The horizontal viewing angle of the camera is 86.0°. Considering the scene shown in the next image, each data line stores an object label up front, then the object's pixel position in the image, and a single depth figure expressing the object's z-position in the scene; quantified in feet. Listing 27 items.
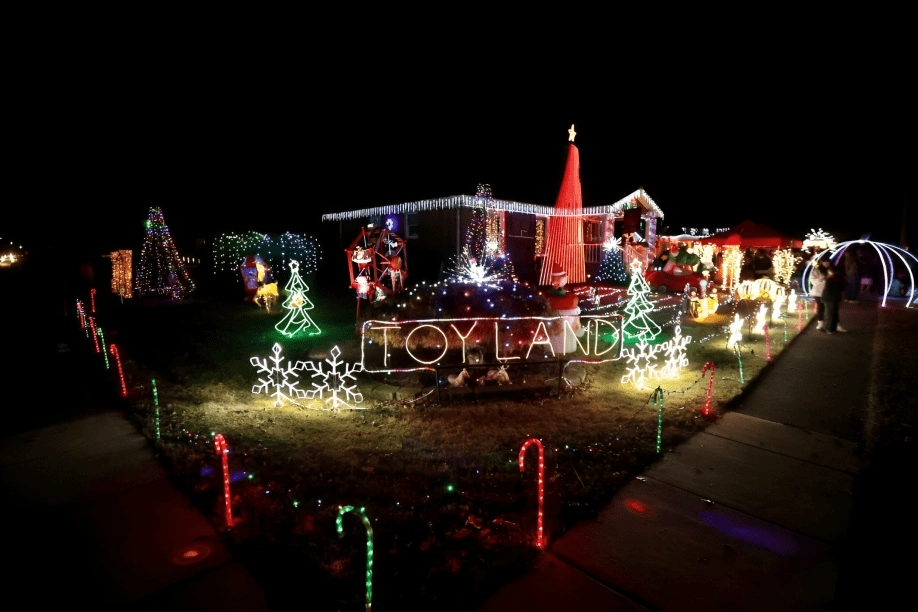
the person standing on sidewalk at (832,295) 36.40
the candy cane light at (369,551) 9.58
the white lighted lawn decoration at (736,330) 31.74
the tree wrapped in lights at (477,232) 57.55
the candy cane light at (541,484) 12.00
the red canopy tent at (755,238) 60.85
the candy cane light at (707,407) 20.38
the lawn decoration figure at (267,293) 49.67
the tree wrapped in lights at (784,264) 70.73
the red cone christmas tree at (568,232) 44.01
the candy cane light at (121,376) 22.38
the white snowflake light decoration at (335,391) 21.76
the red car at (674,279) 52.31
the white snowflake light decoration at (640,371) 25.19
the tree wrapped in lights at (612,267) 72.74
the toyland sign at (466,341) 25.41
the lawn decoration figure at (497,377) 23.75
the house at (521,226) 46.78
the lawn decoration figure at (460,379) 23.58
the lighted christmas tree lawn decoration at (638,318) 34.60
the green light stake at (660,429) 17.13
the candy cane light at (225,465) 12.72
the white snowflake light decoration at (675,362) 26.73
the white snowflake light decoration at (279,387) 22.76
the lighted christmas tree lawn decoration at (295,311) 39.06
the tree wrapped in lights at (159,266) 62.95
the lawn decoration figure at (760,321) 36.97
